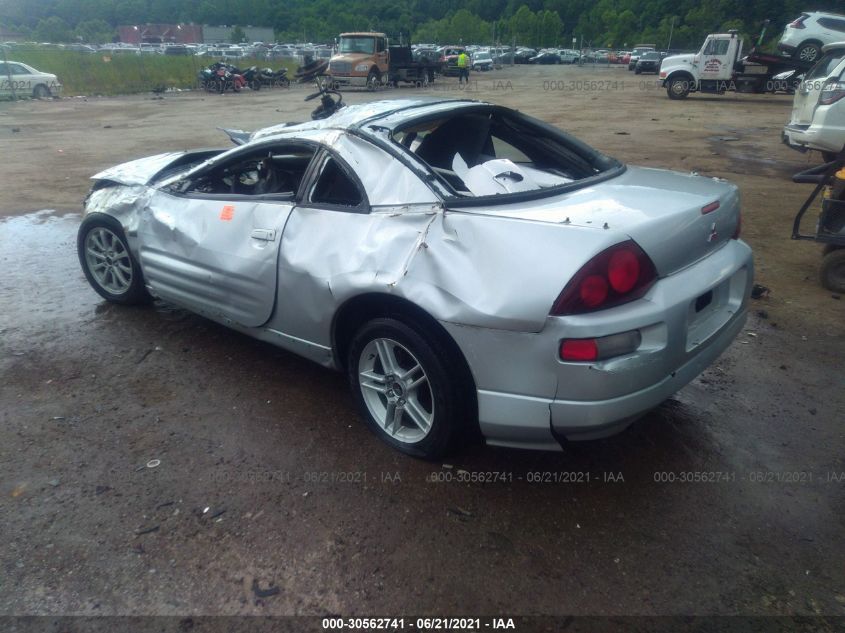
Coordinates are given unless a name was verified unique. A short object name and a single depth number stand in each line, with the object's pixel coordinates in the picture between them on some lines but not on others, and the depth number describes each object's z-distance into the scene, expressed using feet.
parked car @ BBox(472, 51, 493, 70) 150.61
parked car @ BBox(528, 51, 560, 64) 194.74
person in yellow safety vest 113.15
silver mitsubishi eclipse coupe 7.68
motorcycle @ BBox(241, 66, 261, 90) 101.40
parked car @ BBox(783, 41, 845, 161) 26.27
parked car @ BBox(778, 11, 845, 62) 71.82
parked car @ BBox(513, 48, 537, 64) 192.65
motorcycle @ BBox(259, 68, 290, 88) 104.73
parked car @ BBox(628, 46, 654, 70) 142.90
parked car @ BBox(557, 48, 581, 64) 196.88
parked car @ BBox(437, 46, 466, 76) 119.13
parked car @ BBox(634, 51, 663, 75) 133.39
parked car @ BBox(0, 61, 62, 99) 78.69
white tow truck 73.36
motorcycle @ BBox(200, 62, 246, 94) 94.38
